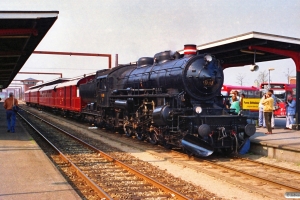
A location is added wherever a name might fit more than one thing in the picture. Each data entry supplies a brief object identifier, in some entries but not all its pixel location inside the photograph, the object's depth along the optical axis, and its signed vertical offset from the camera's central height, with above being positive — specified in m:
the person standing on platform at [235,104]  13.36 -0.29
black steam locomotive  10.27 -0.34
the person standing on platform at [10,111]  14.86 -0.62
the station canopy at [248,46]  12.86 +2.11
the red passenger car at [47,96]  33.50 +0.08
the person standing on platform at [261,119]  16.93 -1.13
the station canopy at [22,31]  10.20 +2.39
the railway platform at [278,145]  9.86 -1.47
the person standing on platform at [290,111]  15.04 -0.63
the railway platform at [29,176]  5.80 -1.63
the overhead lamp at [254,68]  15.37 +1.29
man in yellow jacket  13.06 -0.39
